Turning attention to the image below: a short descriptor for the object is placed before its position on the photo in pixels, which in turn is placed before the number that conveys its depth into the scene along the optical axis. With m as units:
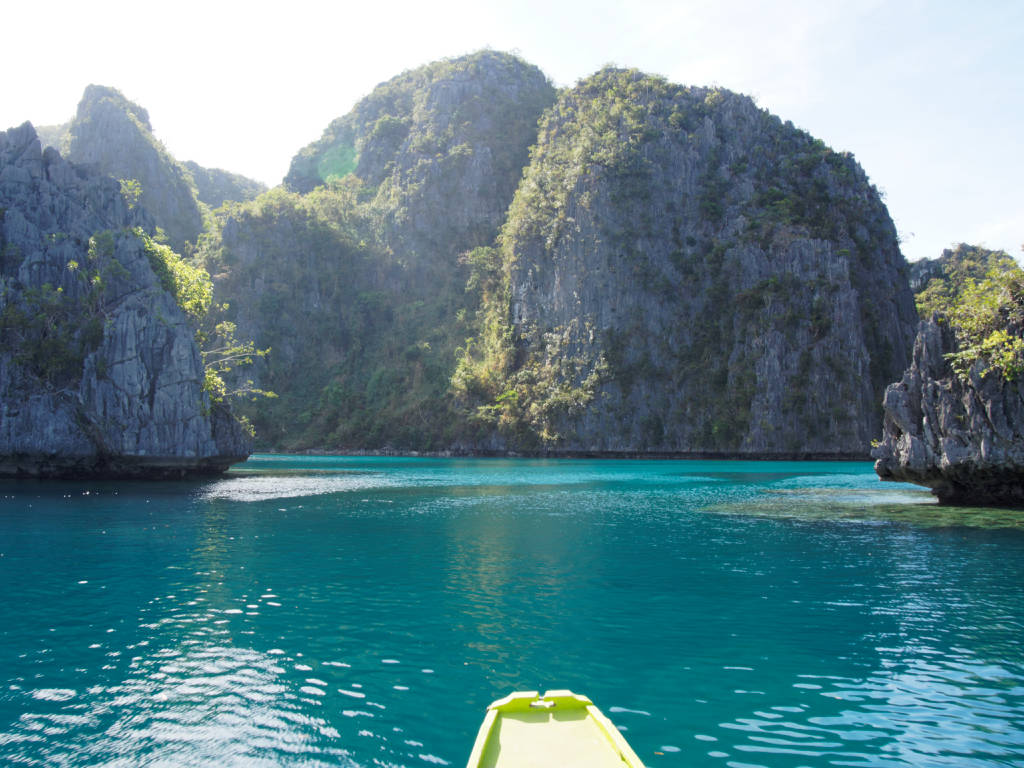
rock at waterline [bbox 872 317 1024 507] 29.11
